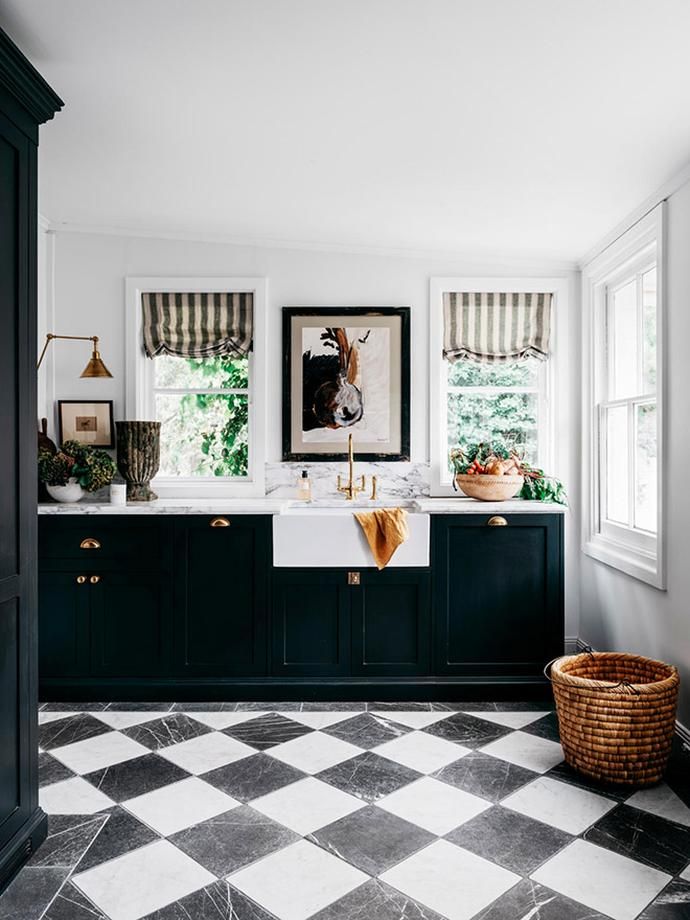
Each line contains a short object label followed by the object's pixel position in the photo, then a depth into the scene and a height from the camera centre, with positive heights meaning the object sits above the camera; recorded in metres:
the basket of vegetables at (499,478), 4.08 -0.07
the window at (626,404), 3.56 +0.32
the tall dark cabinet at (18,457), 2.20 +0.03
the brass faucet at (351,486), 4.33 -0.12
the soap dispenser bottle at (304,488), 4.35 -0.13
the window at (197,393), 4.41 +0.43
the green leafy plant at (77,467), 3.97 -0.01
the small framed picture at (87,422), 4.36 +0.25
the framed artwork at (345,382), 4.44 +0.50
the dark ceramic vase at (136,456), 4.20 +0.05
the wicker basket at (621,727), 2.81 -0.99
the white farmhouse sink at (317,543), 3.79 -0.39
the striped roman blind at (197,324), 4.41 +0.84
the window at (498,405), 4.55 +0.37
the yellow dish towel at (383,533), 3.77 -0.34
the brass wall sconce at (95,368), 4.12 +0.54
